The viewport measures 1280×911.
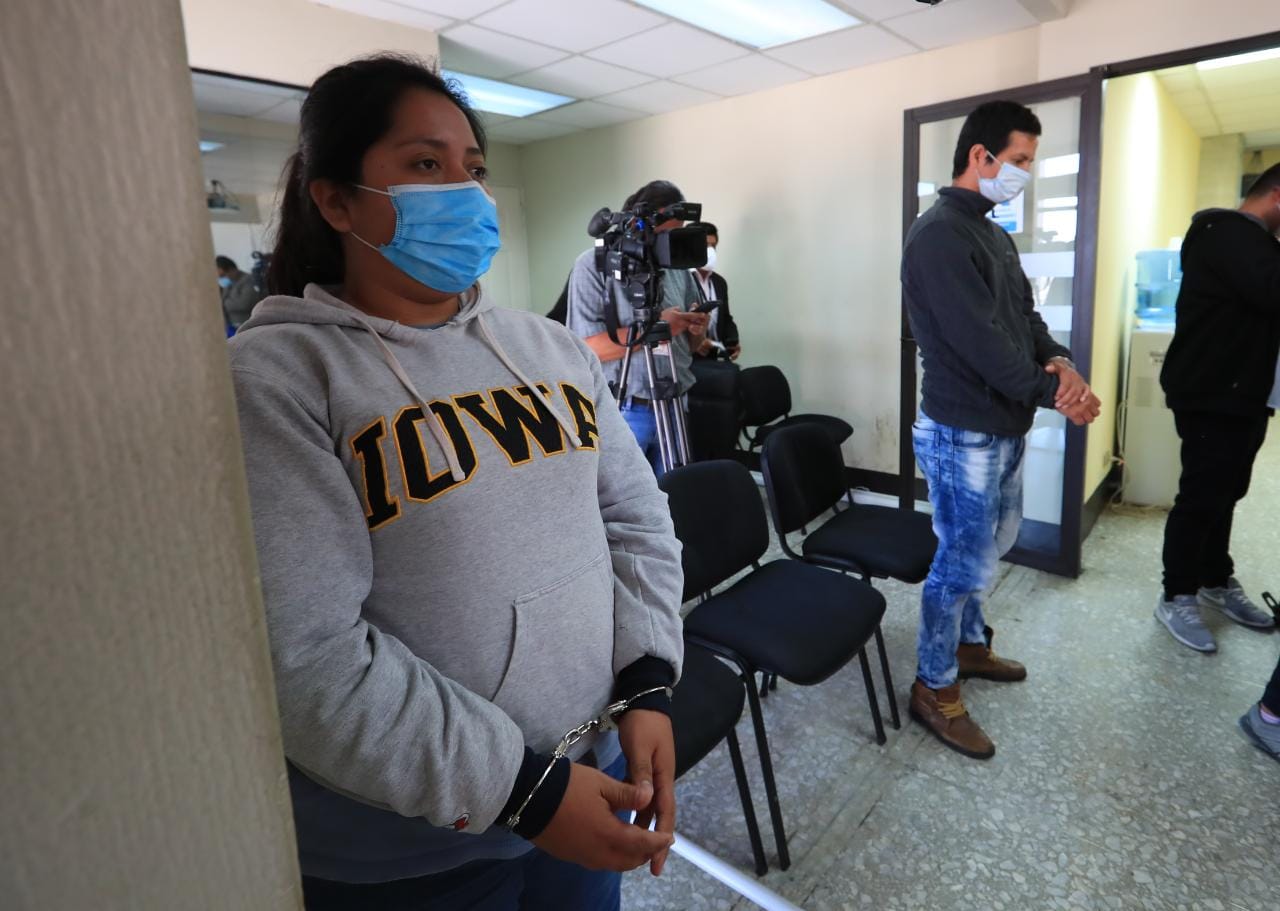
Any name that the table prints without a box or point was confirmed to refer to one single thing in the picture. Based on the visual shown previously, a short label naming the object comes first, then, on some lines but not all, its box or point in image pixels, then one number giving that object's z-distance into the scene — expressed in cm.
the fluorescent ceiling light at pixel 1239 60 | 428
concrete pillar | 20
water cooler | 409
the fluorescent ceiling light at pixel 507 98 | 427
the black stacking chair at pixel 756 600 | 184
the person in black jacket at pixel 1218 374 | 244
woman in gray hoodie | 69
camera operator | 263
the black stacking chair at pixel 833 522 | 231
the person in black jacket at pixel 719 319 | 421
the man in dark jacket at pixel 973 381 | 193
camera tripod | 252
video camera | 245
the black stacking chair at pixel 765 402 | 421
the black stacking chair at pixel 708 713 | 153
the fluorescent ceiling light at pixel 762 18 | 322
